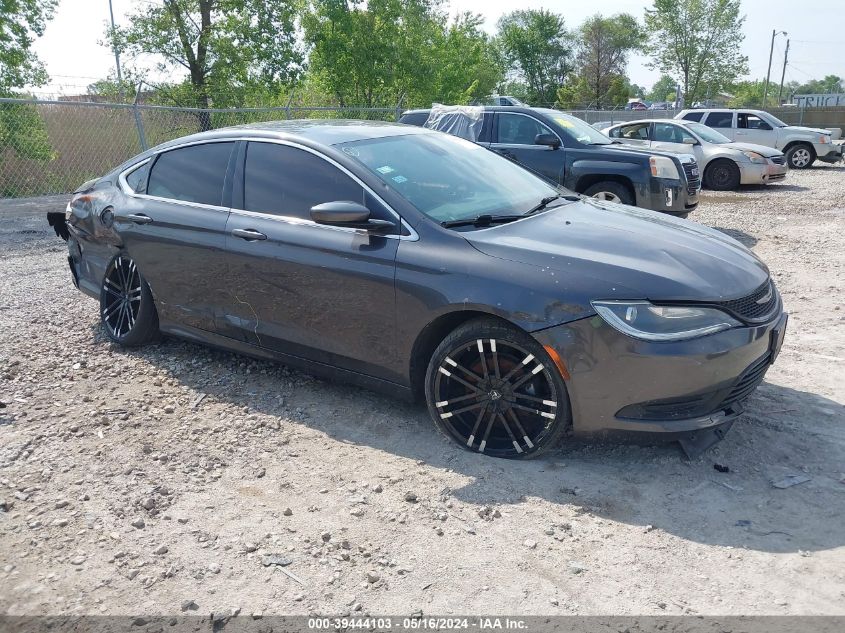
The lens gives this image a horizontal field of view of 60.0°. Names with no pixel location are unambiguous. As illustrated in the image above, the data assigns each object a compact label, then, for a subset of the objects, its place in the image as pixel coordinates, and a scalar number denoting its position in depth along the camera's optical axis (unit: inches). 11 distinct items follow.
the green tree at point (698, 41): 1995.6
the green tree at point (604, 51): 2780.5
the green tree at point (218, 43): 787.4
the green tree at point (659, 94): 4465.3
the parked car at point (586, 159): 364.5
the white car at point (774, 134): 785.6
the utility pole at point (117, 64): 780.5
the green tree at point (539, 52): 2960.1
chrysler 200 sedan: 129.8
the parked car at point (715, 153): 614.9
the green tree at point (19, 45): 856.9
